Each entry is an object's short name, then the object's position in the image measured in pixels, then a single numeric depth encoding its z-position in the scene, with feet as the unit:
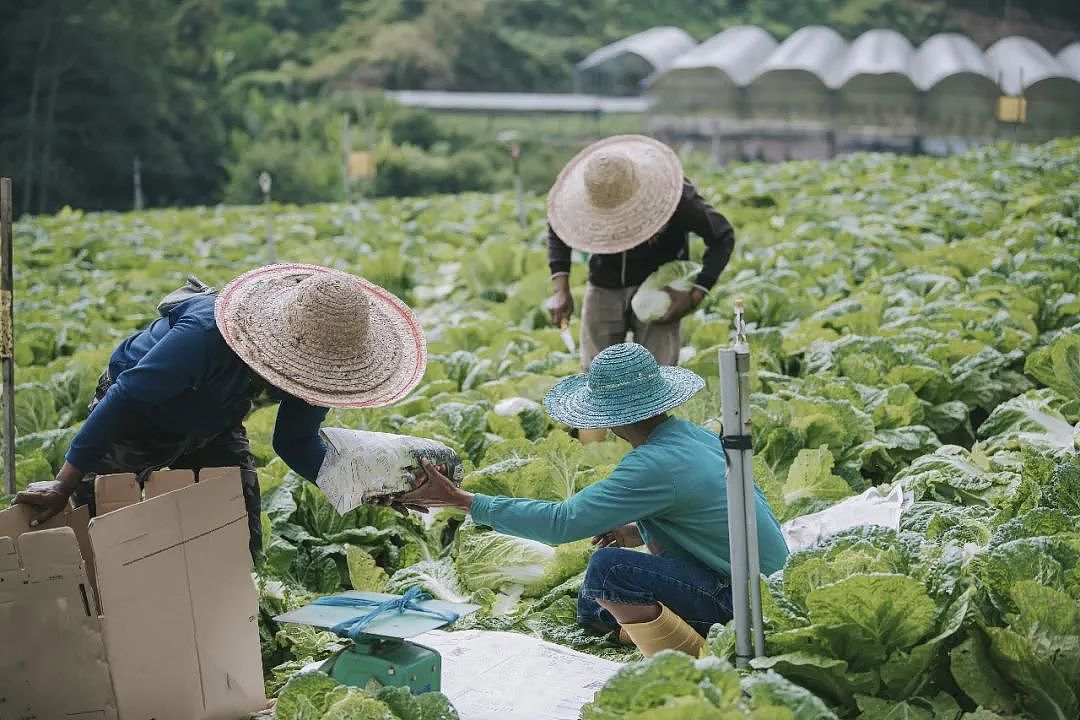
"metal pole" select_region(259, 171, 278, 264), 30.45
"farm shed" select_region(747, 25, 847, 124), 99.50
